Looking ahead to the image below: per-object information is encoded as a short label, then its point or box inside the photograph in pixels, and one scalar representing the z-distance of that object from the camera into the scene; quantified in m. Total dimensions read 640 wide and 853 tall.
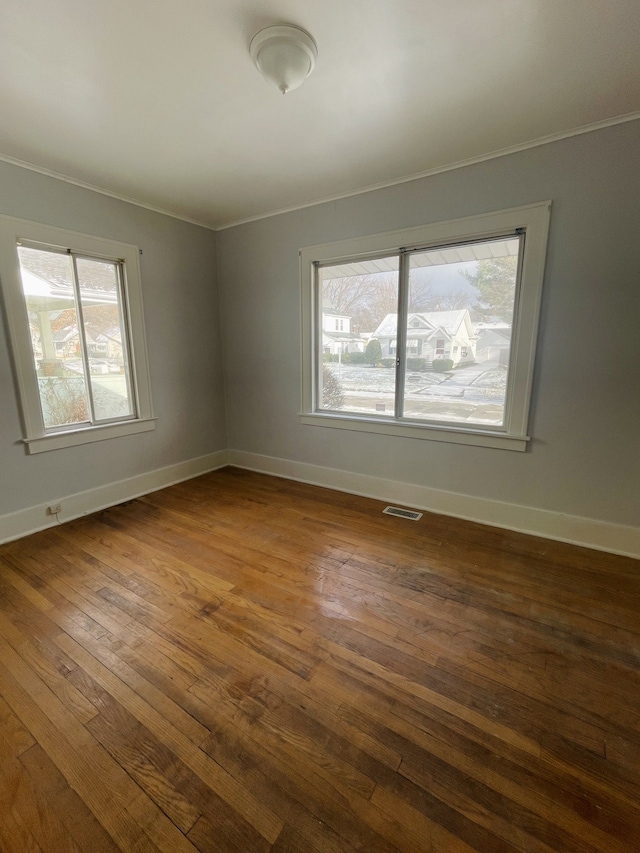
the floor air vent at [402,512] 3.03
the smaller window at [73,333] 2.60
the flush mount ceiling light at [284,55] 1.54
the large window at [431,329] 2.58
